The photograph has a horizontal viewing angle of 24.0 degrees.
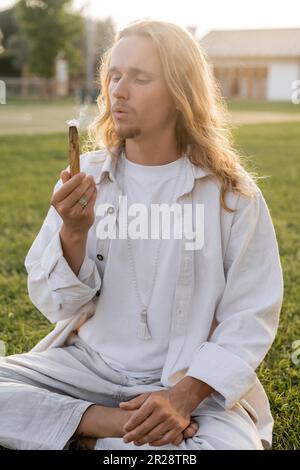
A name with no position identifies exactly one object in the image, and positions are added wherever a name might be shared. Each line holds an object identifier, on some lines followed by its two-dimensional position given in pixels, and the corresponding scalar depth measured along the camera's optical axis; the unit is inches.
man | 84.2
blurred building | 1216.2
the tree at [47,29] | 1523.1
